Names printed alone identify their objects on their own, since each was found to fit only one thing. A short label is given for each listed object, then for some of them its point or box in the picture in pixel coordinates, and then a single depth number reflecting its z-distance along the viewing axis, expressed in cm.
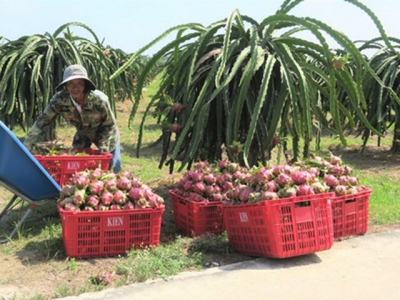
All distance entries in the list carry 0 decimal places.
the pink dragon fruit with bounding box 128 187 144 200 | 359
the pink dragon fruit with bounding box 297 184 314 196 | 342
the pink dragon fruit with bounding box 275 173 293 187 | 348
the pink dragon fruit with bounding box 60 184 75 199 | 356
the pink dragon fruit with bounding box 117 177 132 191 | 367
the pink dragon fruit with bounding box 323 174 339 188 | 403
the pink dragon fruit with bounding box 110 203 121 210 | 349
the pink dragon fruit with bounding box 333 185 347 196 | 400
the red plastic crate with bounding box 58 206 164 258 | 341
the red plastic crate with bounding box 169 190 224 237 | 394
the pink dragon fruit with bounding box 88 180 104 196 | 354
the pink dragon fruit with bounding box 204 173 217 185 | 407
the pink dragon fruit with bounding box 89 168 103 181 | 368
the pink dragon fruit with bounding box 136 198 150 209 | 356
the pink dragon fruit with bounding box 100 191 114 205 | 351
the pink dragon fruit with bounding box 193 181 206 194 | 400
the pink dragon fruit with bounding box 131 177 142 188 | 371
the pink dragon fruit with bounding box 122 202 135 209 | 354
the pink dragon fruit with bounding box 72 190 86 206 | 344
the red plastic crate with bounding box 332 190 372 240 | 401
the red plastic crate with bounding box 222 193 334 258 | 333
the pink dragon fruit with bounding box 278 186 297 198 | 340
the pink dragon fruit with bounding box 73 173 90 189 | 357
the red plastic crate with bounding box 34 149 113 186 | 396
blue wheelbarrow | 350
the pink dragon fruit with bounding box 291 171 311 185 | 353
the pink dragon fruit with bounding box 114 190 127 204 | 353
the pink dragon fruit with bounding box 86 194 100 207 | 347
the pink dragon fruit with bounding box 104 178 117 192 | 362
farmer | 436
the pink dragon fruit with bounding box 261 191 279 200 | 337
